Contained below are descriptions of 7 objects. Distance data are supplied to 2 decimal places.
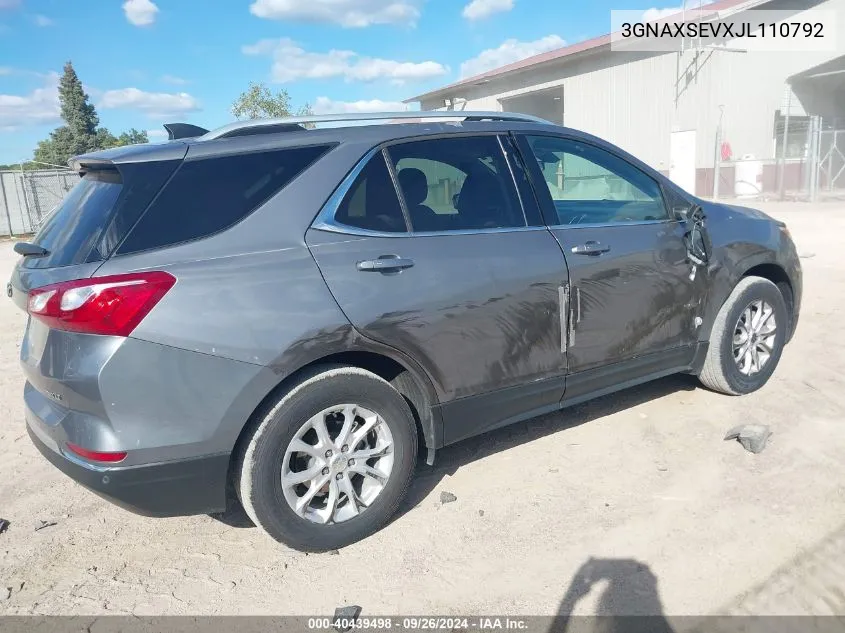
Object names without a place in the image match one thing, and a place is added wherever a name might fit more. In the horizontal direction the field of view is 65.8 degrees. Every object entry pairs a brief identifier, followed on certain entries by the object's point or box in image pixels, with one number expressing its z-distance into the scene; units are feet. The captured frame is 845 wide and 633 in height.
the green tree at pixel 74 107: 188.85
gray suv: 8.11
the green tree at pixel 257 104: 115.24
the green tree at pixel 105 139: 197.10
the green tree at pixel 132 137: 225.76
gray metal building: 73.82
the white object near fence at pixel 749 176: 73.56
